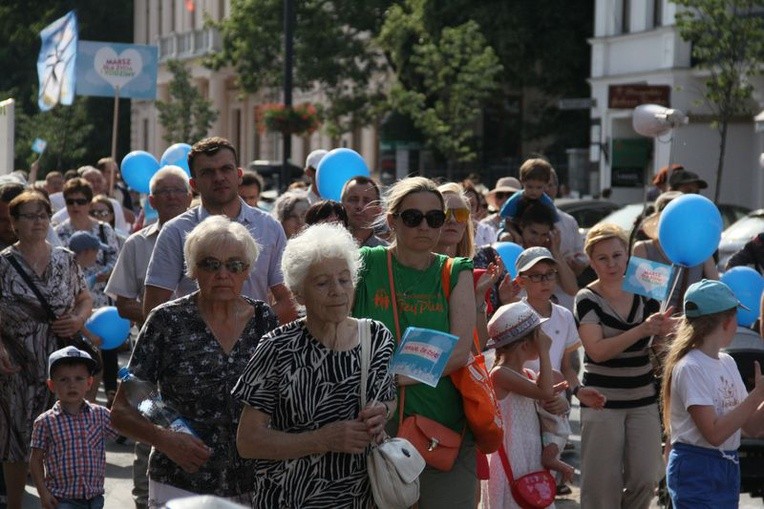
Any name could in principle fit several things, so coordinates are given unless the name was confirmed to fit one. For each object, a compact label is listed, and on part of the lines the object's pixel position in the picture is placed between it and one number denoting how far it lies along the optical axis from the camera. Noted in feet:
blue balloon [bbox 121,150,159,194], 86.24
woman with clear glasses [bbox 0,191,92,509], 48.96
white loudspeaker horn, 84.12
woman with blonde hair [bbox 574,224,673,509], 44.60
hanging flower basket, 182.74
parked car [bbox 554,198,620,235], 138.60
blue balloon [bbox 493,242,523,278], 53.07
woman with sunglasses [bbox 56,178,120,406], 68.55
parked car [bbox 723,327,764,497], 49.13
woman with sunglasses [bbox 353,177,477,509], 32.62
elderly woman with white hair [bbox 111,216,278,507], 31.38
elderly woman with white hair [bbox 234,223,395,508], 27.29
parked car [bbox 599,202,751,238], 121.71
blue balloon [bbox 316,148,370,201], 59.66
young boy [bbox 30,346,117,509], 42.63
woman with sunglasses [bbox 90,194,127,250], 82.43
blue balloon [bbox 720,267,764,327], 58.82
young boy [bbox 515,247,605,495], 46.26
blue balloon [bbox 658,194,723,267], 49.89
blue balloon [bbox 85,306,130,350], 59.39
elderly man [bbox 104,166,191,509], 40.84
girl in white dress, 39.63
